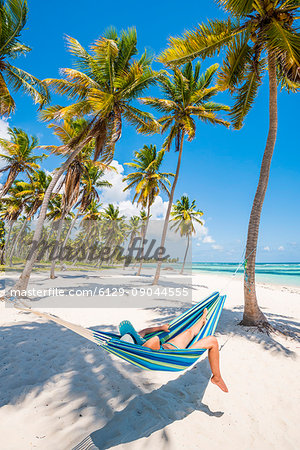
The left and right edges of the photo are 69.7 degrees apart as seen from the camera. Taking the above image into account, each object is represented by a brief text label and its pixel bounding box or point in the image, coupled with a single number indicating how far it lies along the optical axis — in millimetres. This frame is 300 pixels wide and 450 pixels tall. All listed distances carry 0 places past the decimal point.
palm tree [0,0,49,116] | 5578
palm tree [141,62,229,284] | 8398
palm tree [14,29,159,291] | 5844
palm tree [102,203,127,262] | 22953
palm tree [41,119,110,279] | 7796
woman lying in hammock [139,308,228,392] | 2051
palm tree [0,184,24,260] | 15593
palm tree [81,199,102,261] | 18342
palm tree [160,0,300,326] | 3785
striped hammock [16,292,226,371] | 1887
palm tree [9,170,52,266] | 13938
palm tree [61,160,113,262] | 11213
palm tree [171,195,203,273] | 21262
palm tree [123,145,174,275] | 11961
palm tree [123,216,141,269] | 34281
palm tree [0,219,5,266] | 18086
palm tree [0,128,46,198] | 11161
